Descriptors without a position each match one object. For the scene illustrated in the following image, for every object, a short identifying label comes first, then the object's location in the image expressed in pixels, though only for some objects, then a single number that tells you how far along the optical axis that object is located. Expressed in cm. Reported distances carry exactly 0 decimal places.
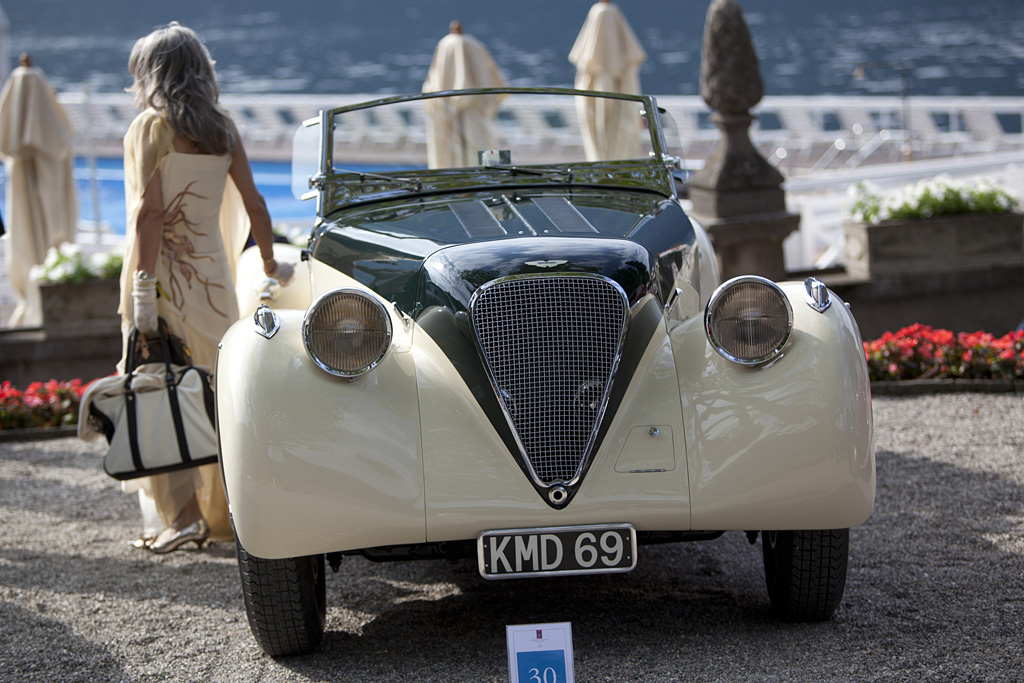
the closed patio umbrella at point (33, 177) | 1914
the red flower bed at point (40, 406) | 1359
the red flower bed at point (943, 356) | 1307
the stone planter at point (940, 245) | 1655
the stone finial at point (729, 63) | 1652
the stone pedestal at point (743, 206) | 1683
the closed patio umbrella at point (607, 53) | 2200
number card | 510
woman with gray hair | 837
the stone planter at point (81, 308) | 1617
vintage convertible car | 607
